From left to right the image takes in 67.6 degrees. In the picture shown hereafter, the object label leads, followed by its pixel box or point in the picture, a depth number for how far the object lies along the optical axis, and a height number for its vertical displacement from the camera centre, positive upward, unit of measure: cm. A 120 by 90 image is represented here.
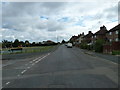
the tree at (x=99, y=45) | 1962 -15
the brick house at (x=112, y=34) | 2926 +342
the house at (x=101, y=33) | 4042 +512
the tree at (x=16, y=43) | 5904 +132
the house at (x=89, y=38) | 5419 +390
